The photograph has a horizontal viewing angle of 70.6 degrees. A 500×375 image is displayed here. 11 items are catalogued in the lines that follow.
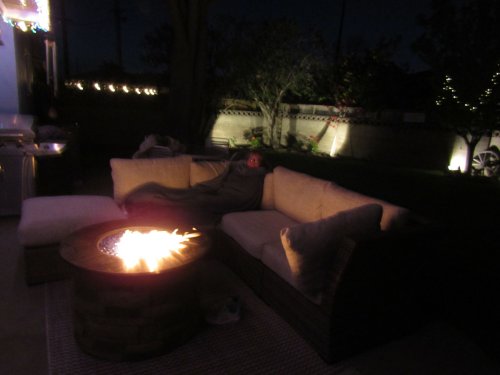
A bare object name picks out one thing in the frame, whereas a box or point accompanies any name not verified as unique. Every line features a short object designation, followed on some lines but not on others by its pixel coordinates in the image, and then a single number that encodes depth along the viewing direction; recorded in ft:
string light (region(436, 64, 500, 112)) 25.44
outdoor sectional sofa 6.15
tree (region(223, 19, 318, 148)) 36.58
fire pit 5.85
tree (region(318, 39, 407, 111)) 36.11
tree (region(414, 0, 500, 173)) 25.75
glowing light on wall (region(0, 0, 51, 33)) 14.83
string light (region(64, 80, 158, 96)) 35.55
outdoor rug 6.08
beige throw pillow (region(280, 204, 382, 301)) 6.13
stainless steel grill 13.38
